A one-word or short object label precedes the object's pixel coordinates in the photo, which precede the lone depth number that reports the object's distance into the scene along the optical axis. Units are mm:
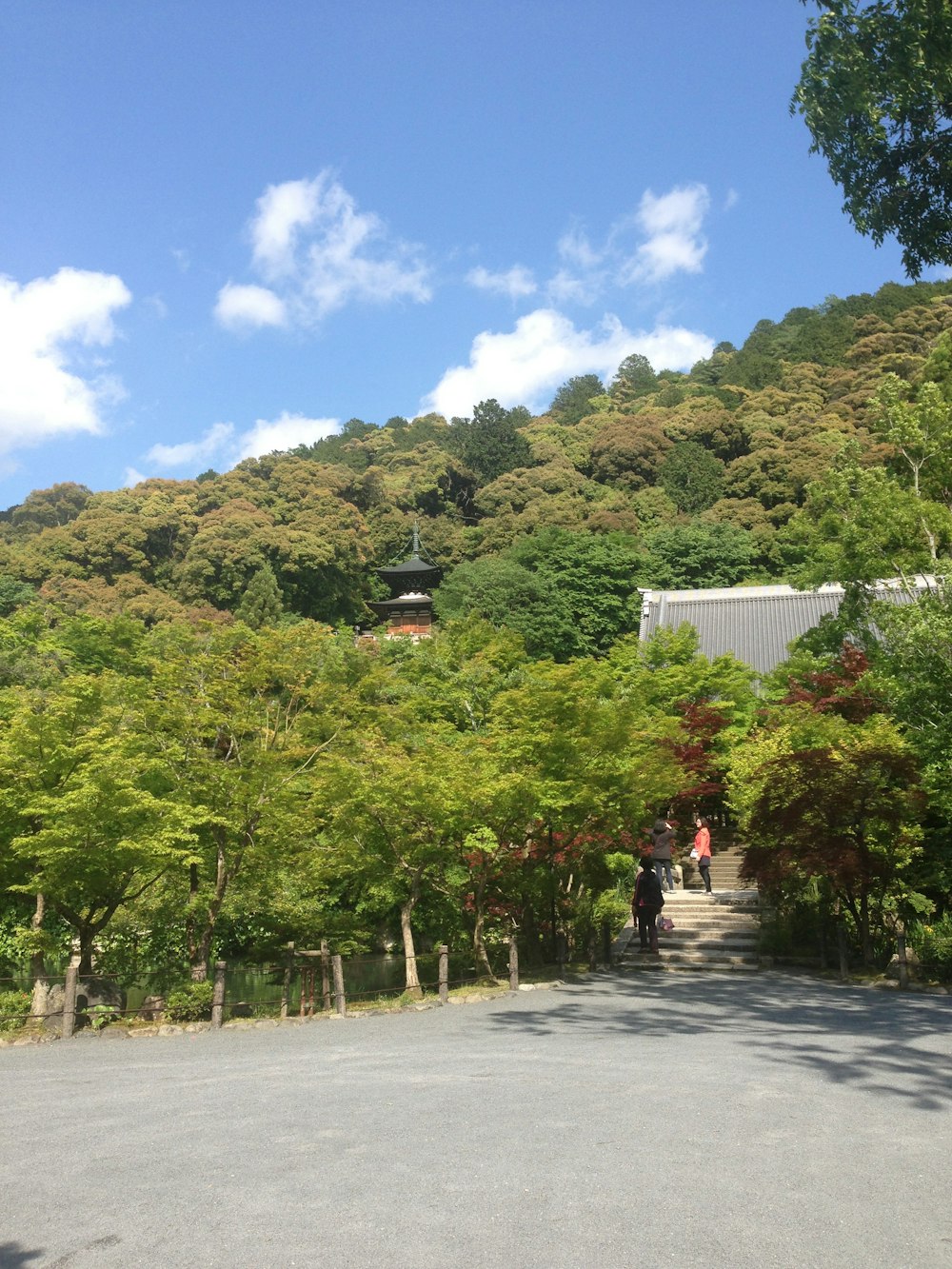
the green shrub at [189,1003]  11172
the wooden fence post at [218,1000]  10841
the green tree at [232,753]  12000
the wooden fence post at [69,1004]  10633
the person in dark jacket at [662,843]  15242
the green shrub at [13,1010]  10805
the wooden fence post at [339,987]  11180
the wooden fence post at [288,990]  11258
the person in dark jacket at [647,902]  13711
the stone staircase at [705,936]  13531
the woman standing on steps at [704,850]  16734
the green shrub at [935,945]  11180
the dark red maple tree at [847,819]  11789
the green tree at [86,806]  10828
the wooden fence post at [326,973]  11858
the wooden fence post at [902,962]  11109
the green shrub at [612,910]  15430
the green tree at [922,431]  13445
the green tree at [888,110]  9102
